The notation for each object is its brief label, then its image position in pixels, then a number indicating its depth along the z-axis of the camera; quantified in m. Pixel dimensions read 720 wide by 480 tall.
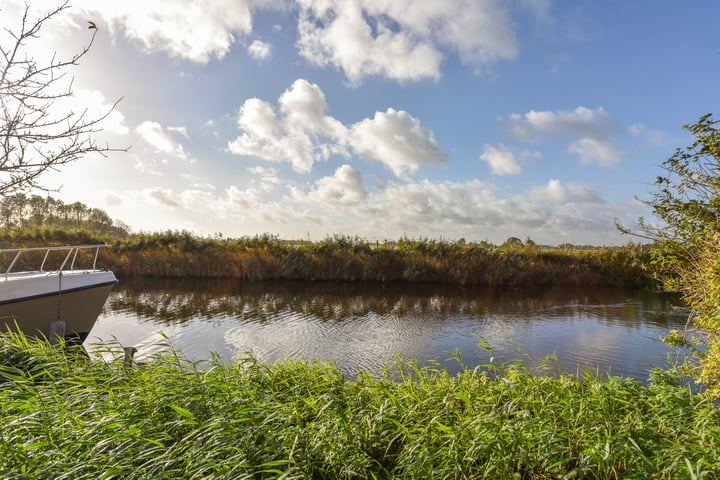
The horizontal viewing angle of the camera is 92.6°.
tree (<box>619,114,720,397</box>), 3.64
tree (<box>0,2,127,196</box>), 3.96
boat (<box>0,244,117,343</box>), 6.55
